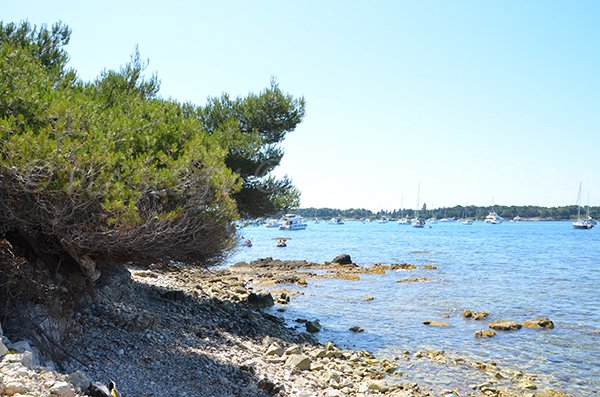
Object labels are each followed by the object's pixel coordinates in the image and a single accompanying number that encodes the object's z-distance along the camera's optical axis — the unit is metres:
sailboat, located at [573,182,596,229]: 125.69
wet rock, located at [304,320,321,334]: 16.56
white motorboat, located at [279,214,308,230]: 110.88
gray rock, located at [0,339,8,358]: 6.12
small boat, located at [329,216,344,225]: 190.38
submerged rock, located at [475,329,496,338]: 16.74
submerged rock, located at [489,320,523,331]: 17.89
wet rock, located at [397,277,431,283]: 30.58
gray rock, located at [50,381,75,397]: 5.87
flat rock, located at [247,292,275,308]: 19.80
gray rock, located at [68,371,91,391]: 6.43
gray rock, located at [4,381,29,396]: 5.45
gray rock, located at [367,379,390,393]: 10.94
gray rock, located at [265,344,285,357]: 12.22
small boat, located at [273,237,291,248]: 65.75
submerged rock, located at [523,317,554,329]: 18.44
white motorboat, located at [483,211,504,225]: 166.38
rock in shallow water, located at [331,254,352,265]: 40.28
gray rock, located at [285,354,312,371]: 11.58
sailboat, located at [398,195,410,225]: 172.12
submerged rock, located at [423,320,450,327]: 18.23
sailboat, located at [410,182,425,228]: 144.00
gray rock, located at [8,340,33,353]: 6.66
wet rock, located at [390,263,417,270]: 38.06
